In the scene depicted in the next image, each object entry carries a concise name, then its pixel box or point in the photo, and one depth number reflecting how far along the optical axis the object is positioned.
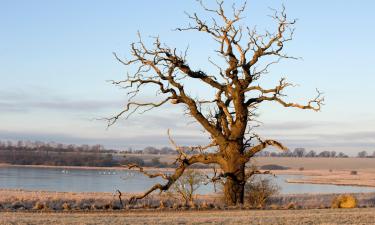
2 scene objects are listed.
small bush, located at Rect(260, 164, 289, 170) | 169.60
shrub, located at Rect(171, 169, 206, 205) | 37.22
